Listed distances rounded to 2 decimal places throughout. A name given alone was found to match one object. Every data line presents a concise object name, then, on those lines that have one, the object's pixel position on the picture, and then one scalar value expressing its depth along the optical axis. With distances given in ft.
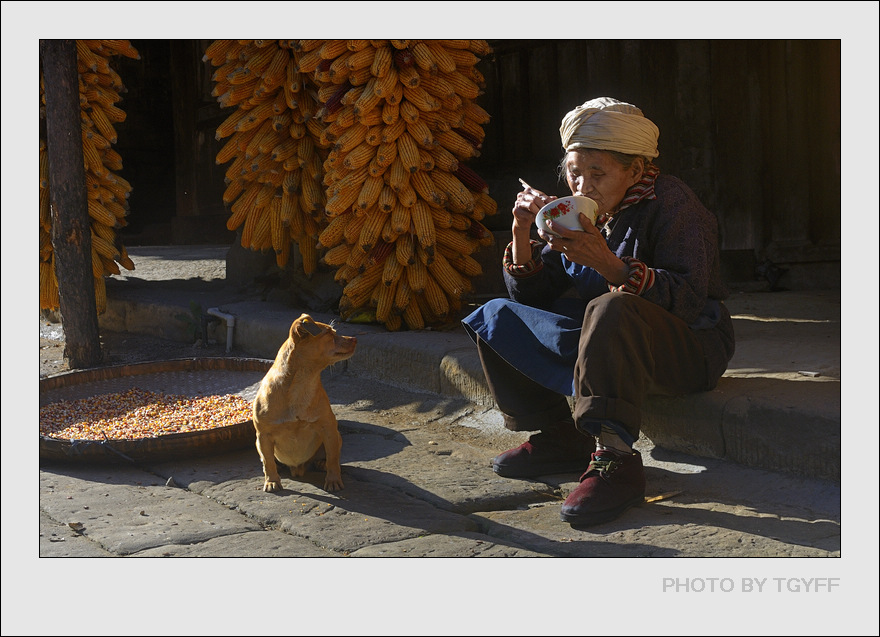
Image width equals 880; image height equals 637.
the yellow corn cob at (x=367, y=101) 13.92
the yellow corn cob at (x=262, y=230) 16.90
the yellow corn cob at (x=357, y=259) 14.99
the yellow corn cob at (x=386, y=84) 13.82
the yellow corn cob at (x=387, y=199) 14.35
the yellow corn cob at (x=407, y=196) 14.40
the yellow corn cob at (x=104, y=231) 17.67
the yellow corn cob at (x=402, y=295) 14.96
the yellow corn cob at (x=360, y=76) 14.23
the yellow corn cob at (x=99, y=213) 17.29
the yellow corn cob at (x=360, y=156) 14.26
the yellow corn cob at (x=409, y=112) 14.05
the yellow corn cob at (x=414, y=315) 15.17
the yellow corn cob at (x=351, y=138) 14.34
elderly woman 8.54
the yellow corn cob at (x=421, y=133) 14.10
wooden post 15.02
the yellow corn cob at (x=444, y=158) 14.48
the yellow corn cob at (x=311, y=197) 16.26
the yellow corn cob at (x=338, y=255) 15.29
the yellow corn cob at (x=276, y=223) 16.63
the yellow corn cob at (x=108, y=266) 18.02
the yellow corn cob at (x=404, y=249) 14.60
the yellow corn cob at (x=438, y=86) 14.14
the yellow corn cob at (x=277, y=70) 15.70
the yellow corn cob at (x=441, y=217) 14.62
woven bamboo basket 13.93
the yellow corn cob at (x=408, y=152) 14.11
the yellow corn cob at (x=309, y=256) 17.10
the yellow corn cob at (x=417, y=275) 14.75
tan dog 9.70
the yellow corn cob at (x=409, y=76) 13.91
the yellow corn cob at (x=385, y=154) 14.19
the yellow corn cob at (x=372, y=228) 14.57
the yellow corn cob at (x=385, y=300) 15.02
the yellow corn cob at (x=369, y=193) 14.35
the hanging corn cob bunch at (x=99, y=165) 16.80
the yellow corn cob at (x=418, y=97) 14.07
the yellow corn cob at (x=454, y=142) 14.52
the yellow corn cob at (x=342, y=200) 14.59
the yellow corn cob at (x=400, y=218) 14.34
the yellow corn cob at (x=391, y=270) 14.78
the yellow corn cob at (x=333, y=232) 15.01
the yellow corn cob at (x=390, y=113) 14.05
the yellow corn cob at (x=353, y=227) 14.83
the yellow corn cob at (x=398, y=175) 14.24
